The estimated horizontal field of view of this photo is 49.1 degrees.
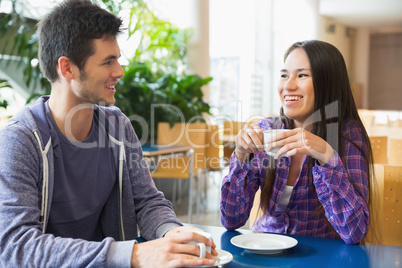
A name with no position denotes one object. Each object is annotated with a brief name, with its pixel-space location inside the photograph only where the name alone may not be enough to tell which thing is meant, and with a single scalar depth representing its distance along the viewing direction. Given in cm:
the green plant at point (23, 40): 349
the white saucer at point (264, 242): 111
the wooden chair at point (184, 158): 429
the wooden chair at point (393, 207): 156
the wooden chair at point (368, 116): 701
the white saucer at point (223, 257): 101
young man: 99
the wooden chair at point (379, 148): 313
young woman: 145
